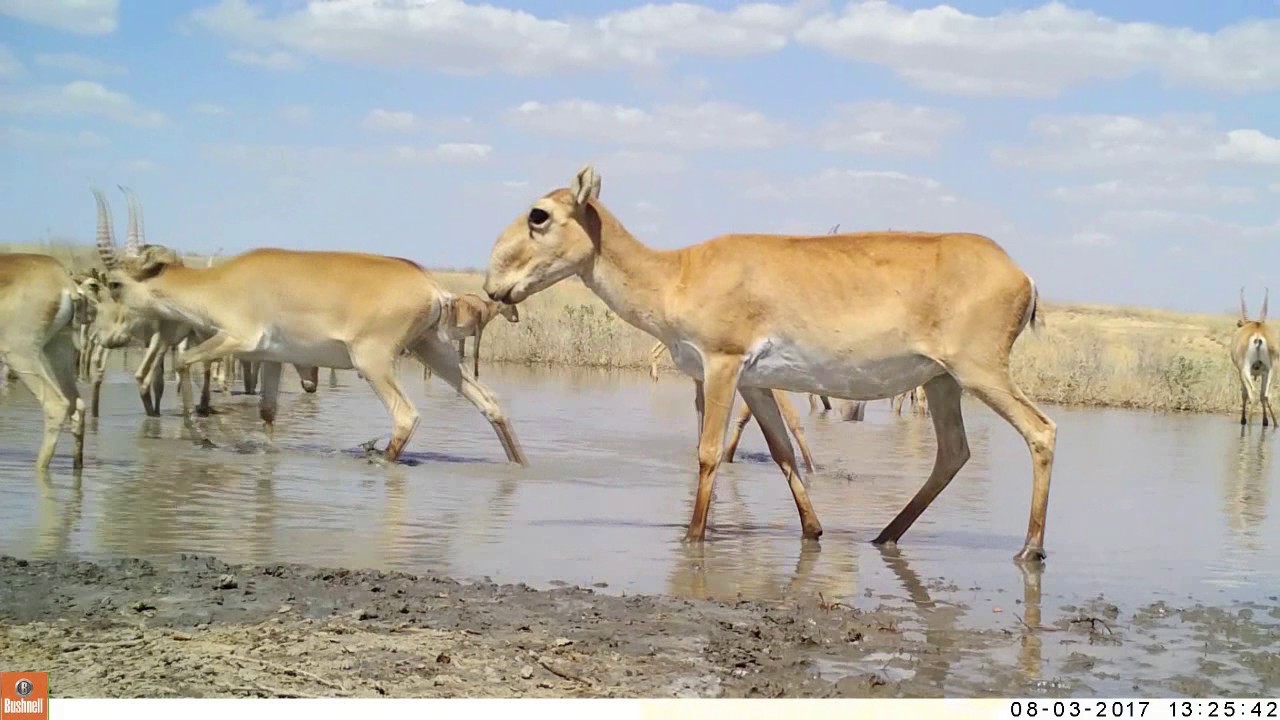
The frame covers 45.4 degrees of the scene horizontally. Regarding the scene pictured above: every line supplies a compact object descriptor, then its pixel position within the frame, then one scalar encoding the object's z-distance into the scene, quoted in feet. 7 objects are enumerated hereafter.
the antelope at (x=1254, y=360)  84.07
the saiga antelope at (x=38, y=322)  38.58
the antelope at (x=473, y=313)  63.41
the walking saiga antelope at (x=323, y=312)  48.32
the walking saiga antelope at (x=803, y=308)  32.91
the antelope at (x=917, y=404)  80.38
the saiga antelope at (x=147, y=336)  55.16
